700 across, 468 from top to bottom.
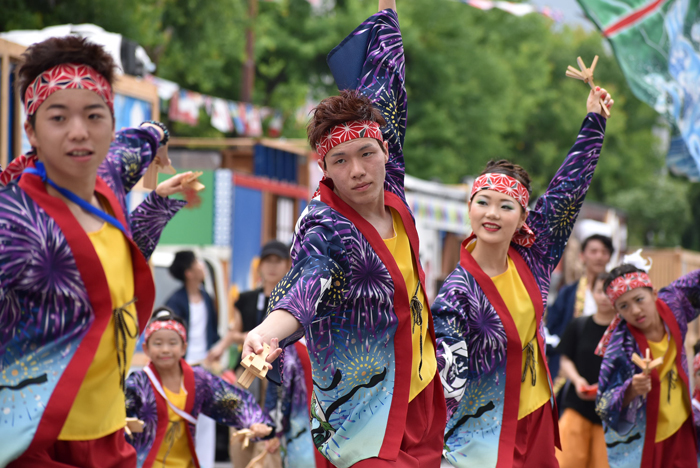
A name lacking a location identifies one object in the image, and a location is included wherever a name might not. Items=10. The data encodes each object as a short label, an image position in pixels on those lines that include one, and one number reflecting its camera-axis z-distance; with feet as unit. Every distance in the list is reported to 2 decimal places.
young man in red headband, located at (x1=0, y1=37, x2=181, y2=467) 19.02
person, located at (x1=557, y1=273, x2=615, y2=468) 43.39
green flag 48.24
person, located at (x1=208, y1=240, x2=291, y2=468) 50.67
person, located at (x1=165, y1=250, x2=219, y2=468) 59.82
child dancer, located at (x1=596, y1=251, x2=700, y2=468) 37.40
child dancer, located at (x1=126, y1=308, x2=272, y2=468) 38.11
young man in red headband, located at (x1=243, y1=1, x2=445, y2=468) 22.88
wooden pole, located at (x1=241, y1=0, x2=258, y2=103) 138.72
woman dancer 28.50
